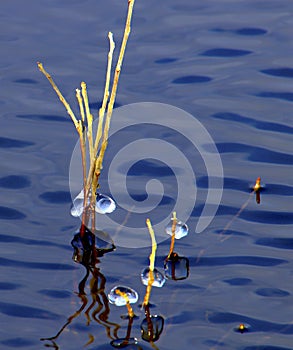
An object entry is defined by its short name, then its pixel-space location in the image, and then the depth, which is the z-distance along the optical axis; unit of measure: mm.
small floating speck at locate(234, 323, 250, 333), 7305
